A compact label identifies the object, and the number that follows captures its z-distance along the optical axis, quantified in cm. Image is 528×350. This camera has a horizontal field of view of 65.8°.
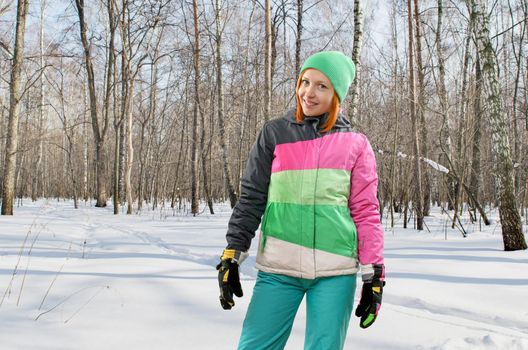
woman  146
